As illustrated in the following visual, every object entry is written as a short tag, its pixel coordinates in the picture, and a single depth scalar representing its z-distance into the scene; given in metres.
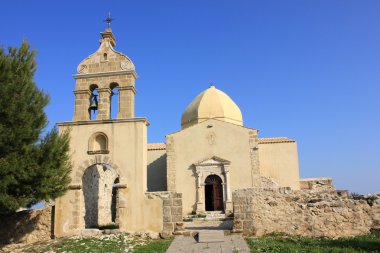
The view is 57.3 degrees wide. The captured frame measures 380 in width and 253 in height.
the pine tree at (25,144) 9.34
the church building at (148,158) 10.53
